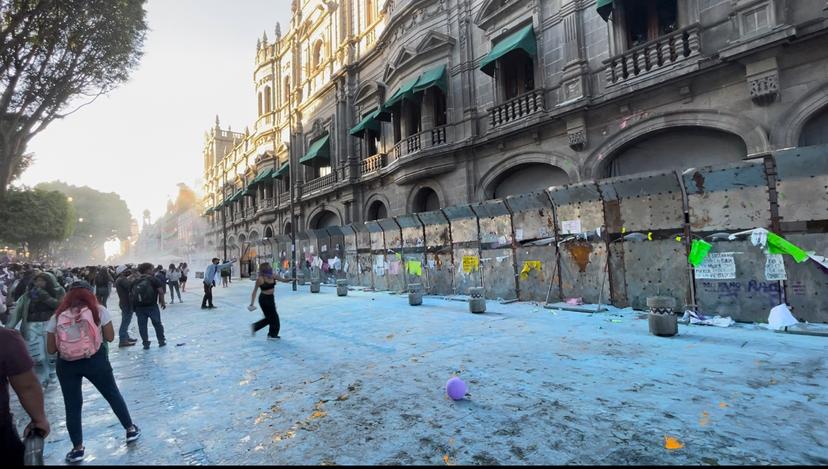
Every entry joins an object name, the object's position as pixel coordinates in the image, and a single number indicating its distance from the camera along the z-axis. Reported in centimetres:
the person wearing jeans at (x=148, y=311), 775
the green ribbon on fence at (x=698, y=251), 787
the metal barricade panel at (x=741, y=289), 719
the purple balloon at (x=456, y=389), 418
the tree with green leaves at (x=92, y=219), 7900
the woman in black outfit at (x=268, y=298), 802
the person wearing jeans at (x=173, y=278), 1710
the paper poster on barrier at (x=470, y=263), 1299
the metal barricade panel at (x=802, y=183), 673
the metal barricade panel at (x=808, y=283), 666
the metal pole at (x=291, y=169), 2122
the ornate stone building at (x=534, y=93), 906
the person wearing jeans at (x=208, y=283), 1423
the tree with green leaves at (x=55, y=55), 1434
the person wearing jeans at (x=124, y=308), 823
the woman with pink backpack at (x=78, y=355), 345
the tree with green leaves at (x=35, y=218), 3956
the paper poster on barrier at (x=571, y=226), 1029
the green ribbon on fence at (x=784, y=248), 677
